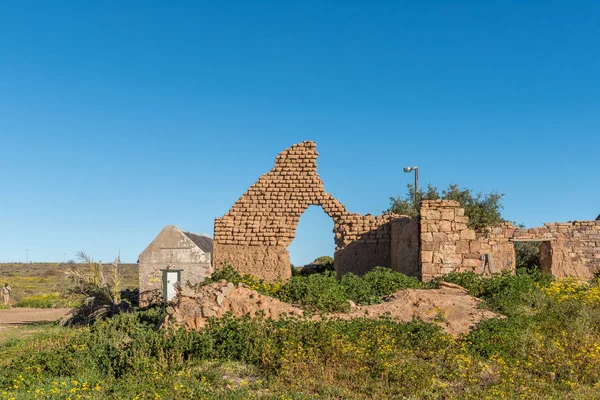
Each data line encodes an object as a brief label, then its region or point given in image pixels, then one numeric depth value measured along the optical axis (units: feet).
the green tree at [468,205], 73.92
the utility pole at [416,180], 77.48
